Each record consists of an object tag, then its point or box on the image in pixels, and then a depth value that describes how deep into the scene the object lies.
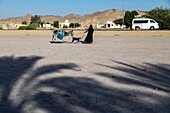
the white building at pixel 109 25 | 82.52
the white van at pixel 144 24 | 46.65
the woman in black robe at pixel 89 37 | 18.57
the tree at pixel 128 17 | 59.58
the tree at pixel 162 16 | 52.68
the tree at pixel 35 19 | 95.07
